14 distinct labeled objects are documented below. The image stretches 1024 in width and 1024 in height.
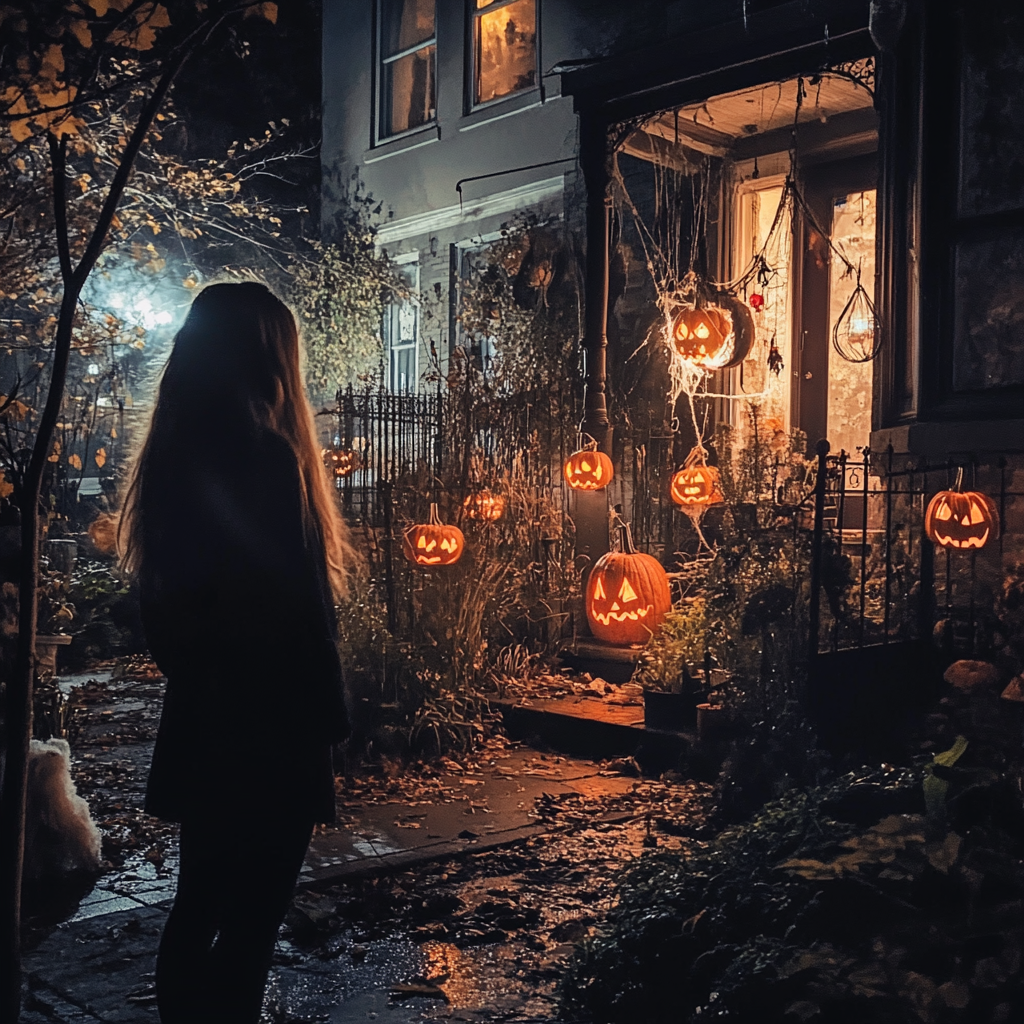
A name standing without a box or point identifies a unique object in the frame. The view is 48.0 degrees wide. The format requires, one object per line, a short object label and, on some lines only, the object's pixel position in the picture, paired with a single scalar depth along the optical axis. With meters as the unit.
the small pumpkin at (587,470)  9.59
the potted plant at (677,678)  7.11
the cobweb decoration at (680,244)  10.68
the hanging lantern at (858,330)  9.90
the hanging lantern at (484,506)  8.80
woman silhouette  2.48
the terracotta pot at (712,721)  6.66
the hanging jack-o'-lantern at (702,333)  9.38
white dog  4.87
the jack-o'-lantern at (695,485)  9.44
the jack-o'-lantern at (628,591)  8.48
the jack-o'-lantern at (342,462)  10.40
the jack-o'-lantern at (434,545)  8.13
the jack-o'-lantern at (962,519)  6.87
